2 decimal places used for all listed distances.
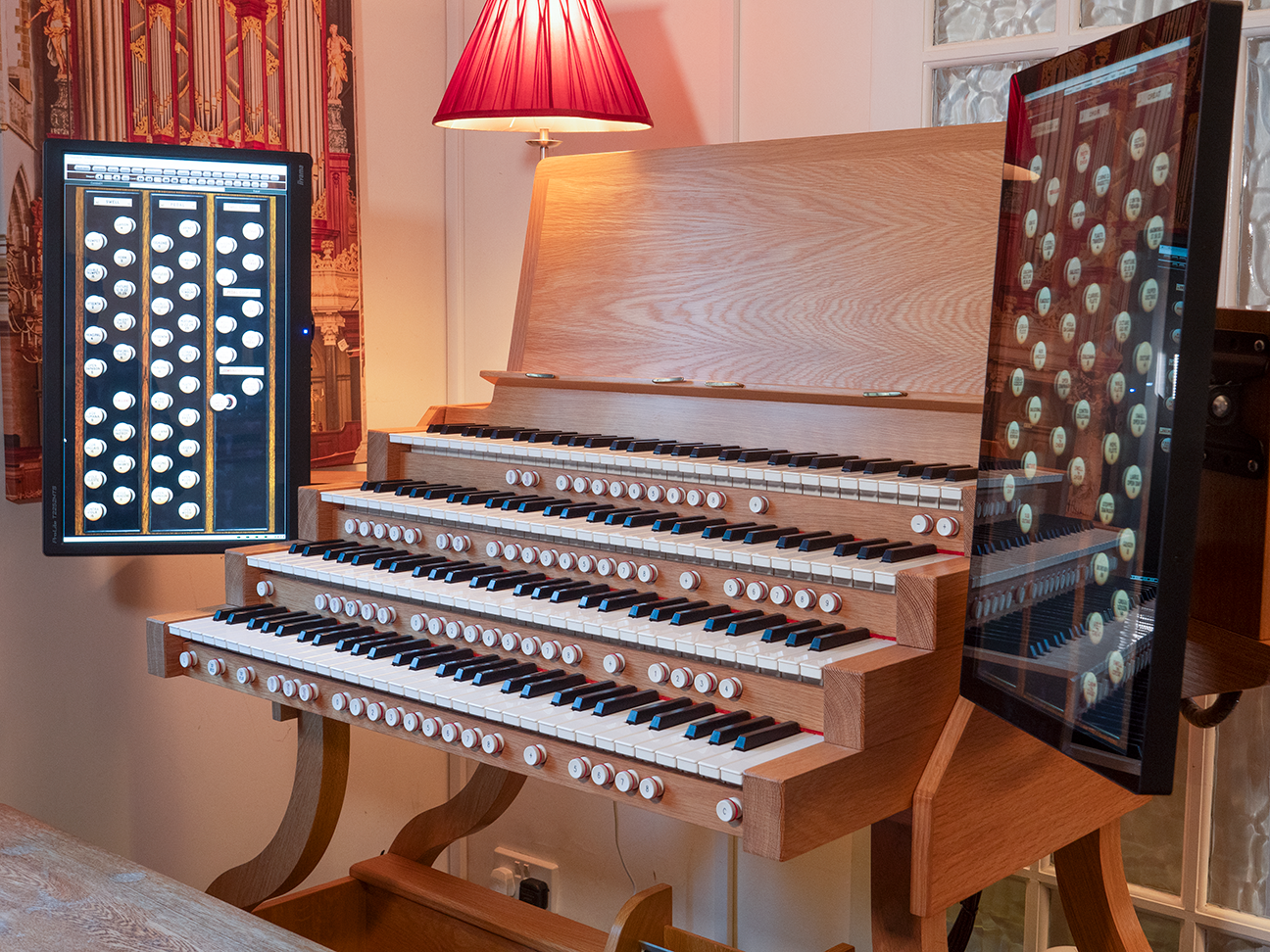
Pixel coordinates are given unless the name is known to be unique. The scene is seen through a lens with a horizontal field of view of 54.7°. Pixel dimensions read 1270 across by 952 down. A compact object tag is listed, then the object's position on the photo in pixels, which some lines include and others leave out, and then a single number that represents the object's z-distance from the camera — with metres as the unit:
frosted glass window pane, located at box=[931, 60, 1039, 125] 2.34
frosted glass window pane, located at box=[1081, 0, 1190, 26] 2.15
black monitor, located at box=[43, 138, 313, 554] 2.23
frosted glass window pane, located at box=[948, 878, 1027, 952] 2.43
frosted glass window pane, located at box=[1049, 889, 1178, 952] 2.22
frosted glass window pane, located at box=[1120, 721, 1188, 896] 2.20
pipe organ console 1.46
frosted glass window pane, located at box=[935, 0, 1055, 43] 2.29
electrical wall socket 3.20
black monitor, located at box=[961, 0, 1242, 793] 1.10
